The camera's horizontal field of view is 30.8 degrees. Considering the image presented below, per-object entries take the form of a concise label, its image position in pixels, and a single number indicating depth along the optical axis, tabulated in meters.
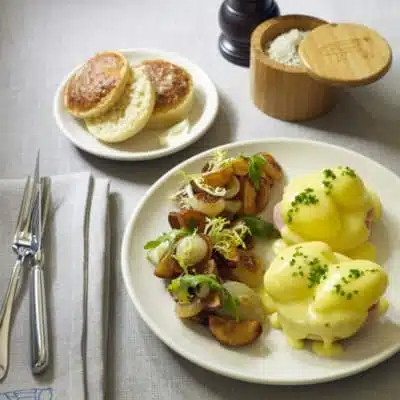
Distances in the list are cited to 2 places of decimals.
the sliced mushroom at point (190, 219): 1.07
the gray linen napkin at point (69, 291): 0.95
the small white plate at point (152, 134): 1.28
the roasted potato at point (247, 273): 1.03
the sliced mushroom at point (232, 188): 1.12
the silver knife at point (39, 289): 0.97
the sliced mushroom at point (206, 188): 1.10
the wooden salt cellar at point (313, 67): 1.23
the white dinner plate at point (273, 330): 0.93
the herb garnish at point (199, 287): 0.95
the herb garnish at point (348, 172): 1.04
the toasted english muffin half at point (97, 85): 1.31
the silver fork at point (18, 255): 0.97
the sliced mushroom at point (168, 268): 1.01
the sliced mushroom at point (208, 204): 1.08
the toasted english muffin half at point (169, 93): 1.32
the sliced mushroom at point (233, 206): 1.12
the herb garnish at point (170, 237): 1.02
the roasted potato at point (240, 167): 1.14
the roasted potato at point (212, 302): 0.95
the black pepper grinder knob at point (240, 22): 1.46
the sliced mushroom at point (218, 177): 1.12
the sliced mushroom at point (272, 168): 1.18
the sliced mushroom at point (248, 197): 1.13
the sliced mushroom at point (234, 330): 0.95
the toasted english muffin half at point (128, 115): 1.29
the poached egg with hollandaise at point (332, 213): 1.02
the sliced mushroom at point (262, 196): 1.14
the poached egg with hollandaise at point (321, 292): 0.90
